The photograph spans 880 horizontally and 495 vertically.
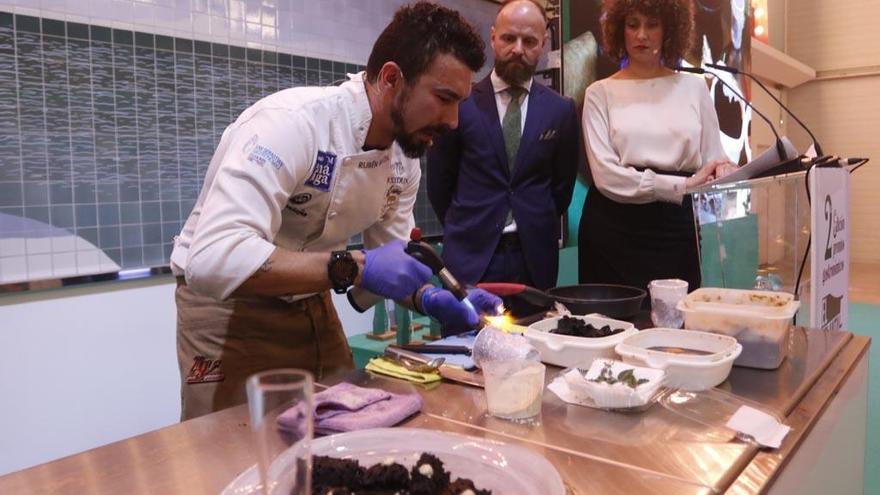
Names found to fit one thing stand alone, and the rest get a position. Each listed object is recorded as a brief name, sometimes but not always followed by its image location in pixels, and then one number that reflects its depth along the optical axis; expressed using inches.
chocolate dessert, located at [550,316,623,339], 55.1
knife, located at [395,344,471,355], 56.9
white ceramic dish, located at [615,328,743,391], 47.9
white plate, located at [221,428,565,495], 32.3
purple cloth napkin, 40.7
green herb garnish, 44.8
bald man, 97.8
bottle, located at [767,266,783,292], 78.4
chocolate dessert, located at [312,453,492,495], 30.7
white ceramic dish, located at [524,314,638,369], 52.4
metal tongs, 52.5
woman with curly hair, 88.5
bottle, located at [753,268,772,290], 78.9
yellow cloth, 51.1
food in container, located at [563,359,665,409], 43.6
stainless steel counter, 34.6
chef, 53.5
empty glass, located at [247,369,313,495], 22.1
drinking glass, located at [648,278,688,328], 63.6
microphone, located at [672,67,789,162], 71.6
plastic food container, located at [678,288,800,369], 53.7
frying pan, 64.8
